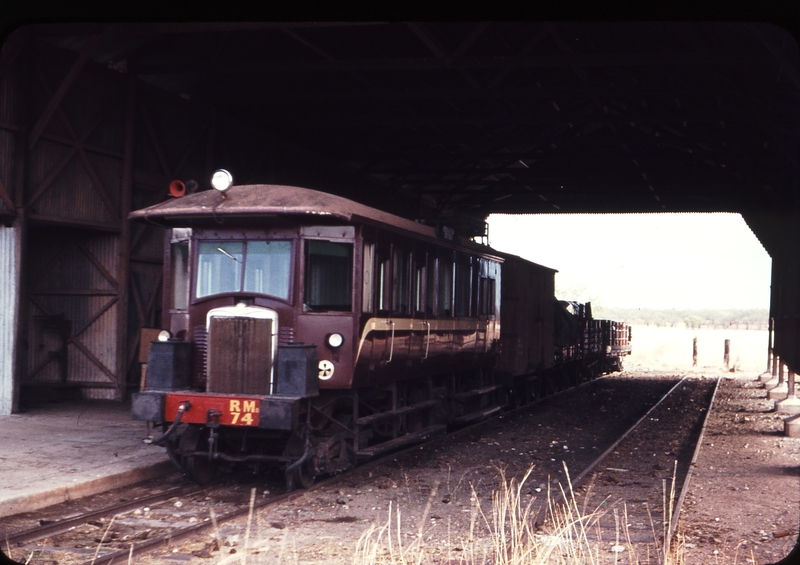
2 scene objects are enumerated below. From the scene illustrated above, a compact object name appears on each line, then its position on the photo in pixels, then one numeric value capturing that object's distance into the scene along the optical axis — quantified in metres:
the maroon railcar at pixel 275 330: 9.20
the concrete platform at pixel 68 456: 8.42
